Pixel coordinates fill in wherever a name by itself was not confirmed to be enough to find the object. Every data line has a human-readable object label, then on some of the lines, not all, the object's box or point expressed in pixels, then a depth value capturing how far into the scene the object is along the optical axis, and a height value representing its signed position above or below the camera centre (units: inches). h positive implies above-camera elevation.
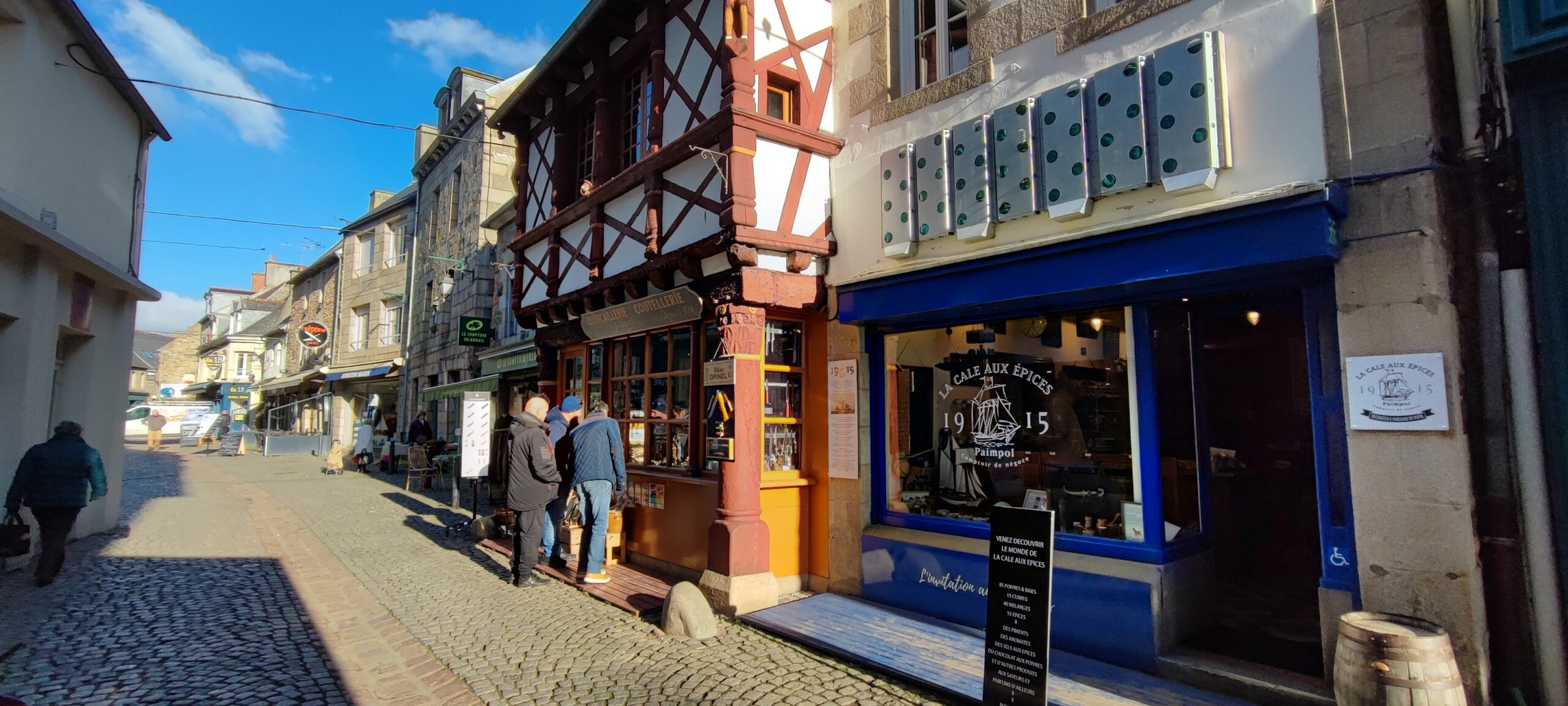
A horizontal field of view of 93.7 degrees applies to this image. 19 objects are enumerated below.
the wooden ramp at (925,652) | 157.0 -57.2
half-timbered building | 235.9 +55.8
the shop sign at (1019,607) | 134.7 -34.5
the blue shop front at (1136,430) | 154.9 -2.1
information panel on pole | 378.6 -5.3
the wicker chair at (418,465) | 550.0 -31.1
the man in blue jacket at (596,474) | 259.9 -17.9
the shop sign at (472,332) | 607.2 +76.1
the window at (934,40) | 235.6 +124.4
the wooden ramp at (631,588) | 235.3 -57.7
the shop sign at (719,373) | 235.2 +16.6
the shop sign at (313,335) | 971.9 +119.3
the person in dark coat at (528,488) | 267.3 -23.1
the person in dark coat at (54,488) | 261.4 -22.6
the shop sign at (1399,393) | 133.5 +5.5
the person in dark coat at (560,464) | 288.7 -15.6
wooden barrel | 113.0 -38.4
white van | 1408.7 +21.0
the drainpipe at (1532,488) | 125.1 -11.4
